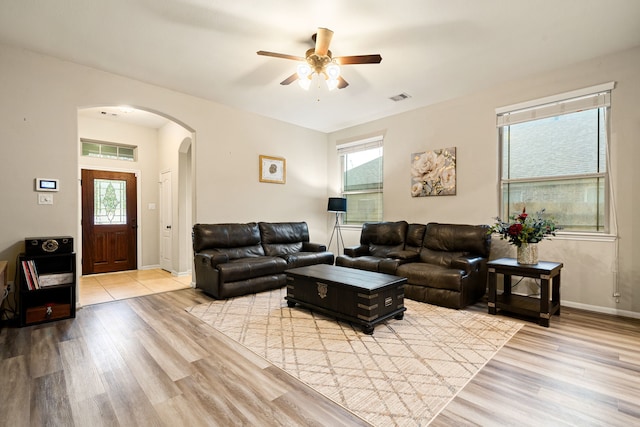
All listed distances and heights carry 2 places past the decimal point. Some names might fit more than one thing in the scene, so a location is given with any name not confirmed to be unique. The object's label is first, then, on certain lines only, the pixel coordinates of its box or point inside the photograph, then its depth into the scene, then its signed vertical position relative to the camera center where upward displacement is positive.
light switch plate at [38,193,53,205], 3.42 +0.15
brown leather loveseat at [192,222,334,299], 4.04 -0.68
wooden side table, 3.03 -0.88
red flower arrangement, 3.27 -0.21
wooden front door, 5.69 -0.18
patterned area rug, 1.90 -1.16
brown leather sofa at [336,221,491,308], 3.65 -0.67
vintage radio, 3.14 -0.35
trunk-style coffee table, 2.90 -0.85
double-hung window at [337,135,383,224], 5.81 +0.65
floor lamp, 5.82 +0.13
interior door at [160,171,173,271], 6.04 -0.20
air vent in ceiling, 4.54 +1.73
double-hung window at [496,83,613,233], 3.51 +0.66
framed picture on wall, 5.58 +0.80
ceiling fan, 2.83 +1.47
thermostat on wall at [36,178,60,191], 3.40 +0.32
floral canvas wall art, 4.69 +0.62
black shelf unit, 3.07 -0.88
